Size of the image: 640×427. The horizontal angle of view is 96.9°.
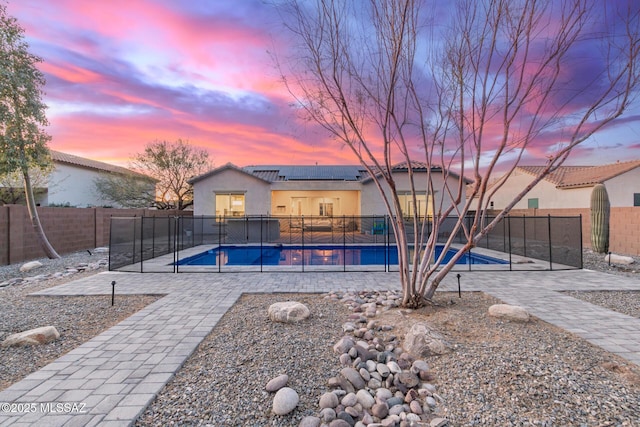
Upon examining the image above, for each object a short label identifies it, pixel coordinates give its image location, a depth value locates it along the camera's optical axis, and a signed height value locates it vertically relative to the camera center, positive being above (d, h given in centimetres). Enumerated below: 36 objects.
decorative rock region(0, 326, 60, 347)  327 -138
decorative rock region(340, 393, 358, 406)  228 -146
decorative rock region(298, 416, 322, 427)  200 -144
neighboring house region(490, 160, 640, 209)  1586 +205
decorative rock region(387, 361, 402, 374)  268 -142
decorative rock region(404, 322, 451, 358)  295 -132
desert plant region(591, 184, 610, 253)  1002 -4
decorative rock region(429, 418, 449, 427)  202 -146
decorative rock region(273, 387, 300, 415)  213 -140
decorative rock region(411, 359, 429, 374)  267 -140
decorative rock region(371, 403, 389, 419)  218 -149
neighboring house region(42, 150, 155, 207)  1877 +277
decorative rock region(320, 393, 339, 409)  223 -144
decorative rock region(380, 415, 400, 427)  205 -148
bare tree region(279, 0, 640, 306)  357 +202
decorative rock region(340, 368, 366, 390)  252 -143
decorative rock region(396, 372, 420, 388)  251 -144
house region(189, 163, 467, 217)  1733 +189
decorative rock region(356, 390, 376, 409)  229 -147
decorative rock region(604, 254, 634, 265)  799 -116
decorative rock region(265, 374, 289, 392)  238 -140
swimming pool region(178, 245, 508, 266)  984 -143
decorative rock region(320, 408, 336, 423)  209 -146
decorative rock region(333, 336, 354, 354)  304 -137
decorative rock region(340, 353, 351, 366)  282 -141
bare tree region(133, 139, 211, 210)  2070 +400
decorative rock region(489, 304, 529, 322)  378 -127
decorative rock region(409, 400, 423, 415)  220 -148
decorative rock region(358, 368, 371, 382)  260 -144
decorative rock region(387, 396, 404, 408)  231 -149
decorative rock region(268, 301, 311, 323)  385 -128
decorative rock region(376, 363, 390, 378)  267 -144
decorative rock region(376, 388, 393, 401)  236 -148
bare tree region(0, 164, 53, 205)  1498 +173
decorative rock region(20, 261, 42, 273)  771 -127
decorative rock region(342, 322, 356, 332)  360 -138
